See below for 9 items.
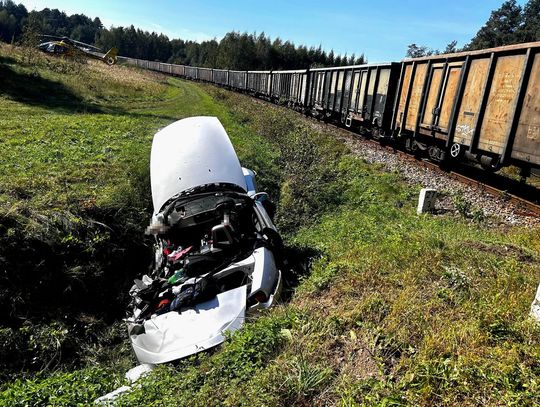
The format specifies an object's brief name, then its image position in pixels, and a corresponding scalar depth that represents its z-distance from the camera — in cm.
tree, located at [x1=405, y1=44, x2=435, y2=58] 7989
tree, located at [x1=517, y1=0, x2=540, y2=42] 5797
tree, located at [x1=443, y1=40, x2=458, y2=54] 7438
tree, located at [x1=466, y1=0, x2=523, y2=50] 6462
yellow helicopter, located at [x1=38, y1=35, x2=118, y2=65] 3294
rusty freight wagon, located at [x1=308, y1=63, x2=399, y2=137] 1237
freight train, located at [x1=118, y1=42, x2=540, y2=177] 675
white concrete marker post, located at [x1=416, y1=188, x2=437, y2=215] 672
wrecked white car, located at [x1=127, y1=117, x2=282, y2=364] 362
